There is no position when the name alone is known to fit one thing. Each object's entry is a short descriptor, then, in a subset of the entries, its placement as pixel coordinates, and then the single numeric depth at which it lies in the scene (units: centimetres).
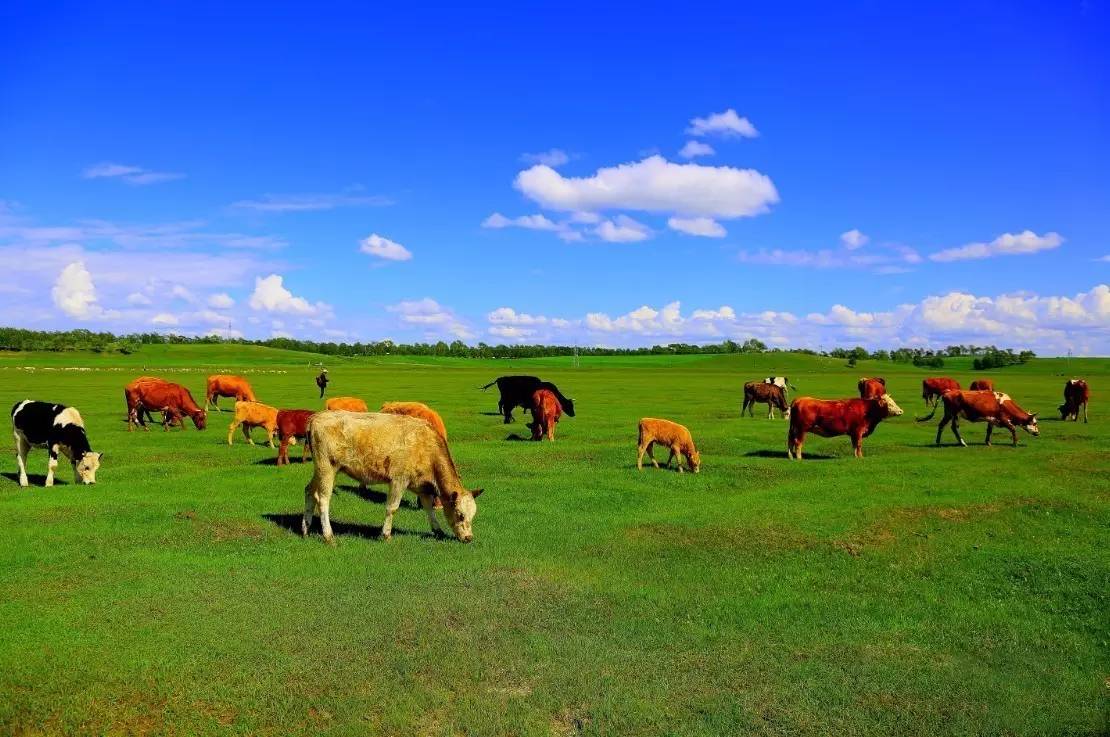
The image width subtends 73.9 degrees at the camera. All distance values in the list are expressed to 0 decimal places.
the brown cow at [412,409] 2025
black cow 3478
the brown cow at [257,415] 2423
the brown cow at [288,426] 2064
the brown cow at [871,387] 3253
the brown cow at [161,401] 2947
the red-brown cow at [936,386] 4378
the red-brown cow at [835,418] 2309
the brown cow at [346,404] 2288
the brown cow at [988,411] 2688
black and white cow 1772
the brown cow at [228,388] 3588
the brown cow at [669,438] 2028
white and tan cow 1284
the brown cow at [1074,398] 3481
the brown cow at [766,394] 3828
